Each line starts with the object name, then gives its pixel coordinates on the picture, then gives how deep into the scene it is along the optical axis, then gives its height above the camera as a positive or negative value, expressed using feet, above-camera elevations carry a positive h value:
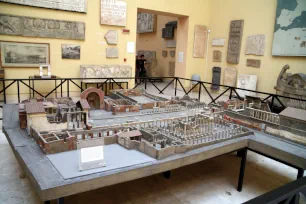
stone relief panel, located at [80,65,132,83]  27.89 -1.50
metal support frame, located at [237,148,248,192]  11.68 -4.74
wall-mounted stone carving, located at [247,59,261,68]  31.73 +0.23
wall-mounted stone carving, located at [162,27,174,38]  43.96 +4.86
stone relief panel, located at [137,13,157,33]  48.97 +7.21
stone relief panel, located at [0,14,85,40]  24.68 +2.78
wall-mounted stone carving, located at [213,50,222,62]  36.68 +1.01
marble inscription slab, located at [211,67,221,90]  36.83 -1.84
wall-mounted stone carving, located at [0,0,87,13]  25.15 +5.18
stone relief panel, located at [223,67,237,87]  34.68 -1.68
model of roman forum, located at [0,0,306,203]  8.61 -2.15
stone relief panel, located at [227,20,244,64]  33.58 +2.96
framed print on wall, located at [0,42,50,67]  25.07 +0.04
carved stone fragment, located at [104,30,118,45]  30.17 +2.48
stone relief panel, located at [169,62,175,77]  45.09 -1.36
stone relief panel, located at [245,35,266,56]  31.04 +2.41
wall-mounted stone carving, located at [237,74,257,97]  31.81 -2.21
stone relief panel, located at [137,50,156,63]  48.80 +1.09
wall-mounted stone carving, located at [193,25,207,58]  37.58 +3.08
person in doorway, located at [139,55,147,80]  45.80 -1.18
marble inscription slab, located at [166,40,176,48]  44.17 +2.99
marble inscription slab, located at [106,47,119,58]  30.66 +0.72
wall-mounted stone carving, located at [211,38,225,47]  36.16 +2.97
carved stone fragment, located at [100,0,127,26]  29.35 +5.23
